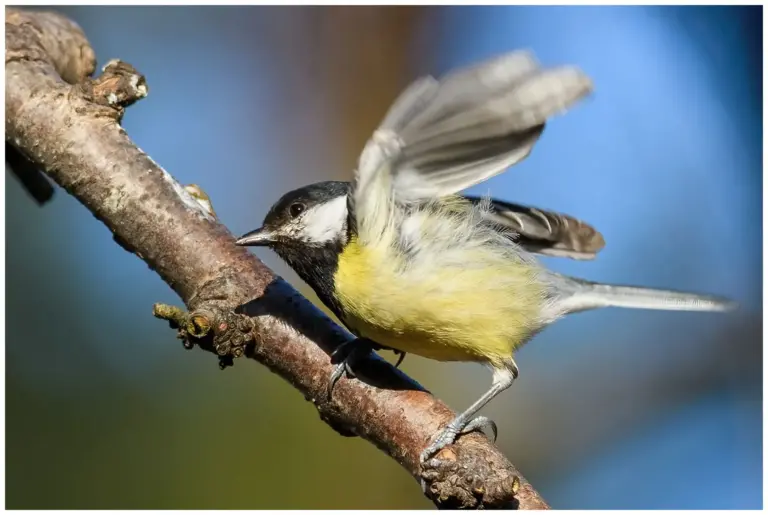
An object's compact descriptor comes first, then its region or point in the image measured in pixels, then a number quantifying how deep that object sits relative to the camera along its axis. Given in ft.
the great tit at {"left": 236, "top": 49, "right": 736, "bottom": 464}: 10.48
